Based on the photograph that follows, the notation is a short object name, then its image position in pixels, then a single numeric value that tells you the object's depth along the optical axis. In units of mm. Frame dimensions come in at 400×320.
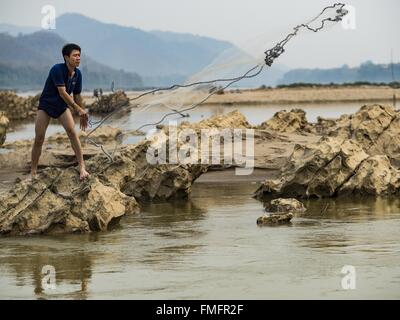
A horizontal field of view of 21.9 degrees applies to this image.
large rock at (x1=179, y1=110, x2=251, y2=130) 20050
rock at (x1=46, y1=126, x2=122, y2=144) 22391
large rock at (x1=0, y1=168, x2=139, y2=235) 10953
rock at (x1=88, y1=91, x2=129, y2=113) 45781
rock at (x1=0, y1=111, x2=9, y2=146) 20094
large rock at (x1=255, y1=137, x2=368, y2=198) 13719
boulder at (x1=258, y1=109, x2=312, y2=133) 22781
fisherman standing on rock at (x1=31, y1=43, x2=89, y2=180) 11250
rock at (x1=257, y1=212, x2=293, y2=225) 11352
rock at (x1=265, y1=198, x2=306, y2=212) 12312
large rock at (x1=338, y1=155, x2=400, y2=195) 13719
